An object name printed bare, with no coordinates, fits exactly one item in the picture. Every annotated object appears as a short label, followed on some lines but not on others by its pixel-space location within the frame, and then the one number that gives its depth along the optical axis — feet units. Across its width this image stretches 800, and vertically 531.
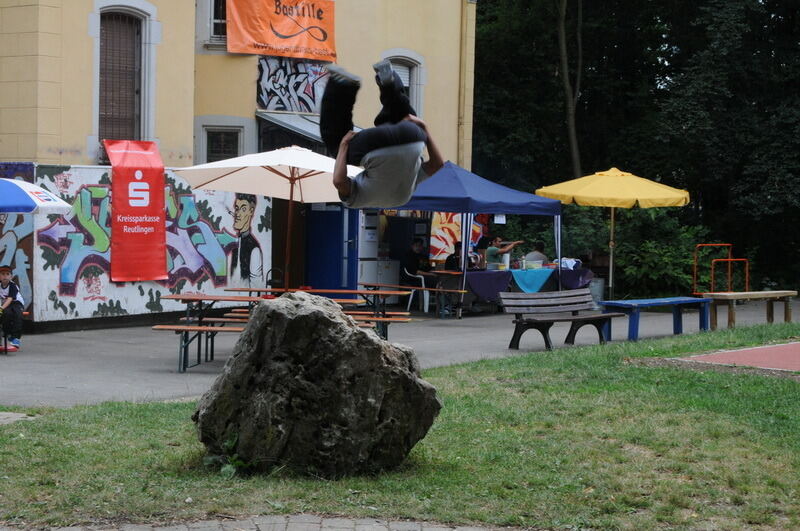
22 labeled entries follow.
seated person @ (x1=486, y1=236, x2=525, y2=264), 78.84
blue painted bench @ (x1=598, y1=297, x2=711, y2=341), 55.62
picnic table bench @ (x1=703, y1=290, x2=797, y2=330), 62.27
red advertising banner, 62.44
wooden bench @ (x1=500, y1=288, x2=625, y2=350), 52.95
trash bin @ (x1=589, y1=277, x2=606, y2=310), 80.43
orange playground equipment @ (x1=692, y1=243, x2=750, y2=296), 74.31
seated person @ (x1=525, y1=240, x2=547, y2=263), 79.41
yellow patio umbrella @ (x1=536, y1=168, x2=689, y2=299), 67.56
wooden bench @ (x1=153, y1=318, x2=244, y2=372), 44.29
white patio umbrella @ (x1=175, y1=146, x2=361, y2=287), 45.21
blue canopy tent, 70.28
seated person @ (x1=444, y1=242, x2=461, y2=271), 75.46
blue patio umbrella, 48.29
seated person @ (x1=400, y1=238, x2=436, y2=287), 78.54
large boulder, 24.26
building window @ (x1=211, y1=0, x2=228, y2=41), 72.54
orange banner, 71.72
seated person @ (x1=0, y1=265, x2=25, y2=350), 51.19
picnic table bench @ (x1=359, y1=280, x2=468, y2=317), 71.14
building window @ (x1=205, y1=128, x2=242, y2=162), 73.49
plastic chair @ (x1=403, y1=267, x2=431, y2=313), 75.97
